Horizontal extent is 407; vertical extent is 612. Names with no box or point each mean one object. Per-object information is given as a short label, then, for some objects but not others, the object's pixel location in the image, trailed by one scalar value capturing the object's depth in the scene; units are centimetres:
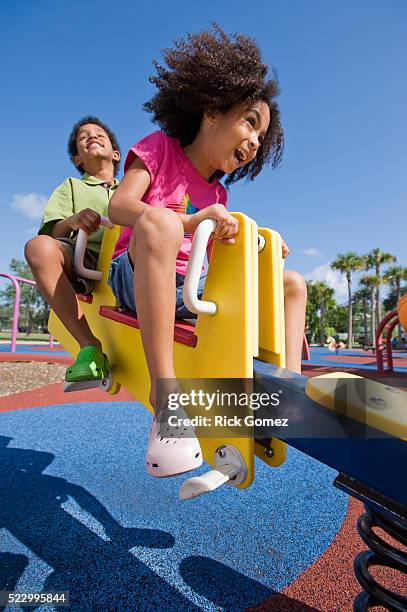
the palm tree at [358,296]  6244
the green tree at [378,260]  3381
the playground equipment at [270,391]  55
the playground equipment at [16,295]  748
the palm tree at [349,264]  3372
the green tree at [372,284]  3473
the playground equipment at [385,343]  561
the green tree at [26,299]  4175
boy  136
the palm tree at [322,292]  4400
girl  91
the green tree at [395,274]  3531
